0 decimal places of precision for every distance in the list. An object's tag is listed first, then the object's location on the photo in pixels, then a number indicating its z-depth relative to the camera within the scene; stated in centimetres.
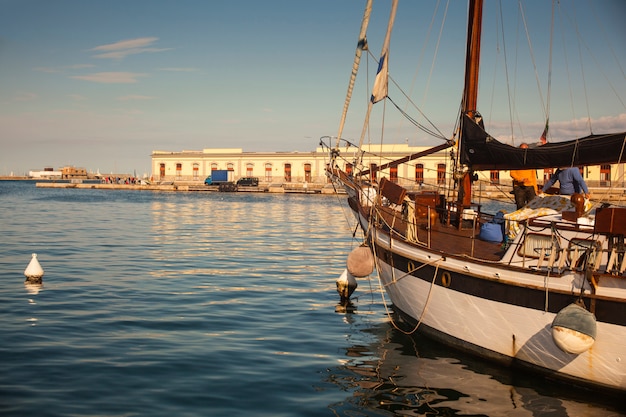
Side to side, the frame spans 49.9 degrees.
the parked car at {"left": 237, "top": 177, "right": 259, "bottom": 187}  10144
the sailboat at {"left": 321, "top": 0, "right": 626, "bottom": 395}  1024
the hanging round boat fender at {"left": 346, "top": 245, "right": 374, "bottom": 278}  1551
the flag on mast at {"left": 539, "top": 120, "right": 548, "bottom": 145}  1611
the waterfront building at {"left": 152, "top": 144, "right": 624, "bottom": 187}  10650
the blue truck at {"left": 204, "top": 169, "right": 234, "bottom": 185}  10275
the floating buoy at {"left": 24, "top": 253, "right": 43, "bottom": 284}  1986
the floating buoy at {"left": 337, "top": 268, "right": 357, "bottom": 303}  1891
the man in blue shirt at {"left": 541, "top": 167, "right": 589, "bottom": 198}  1509
